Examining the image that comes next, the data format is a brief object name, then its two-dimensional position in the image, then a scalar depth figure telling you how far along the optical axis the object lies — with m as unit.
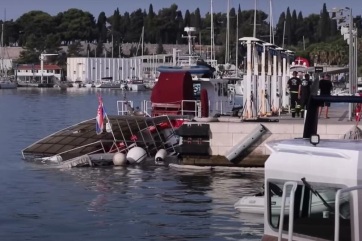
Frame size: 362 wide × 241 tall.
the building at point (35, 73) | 186.62
